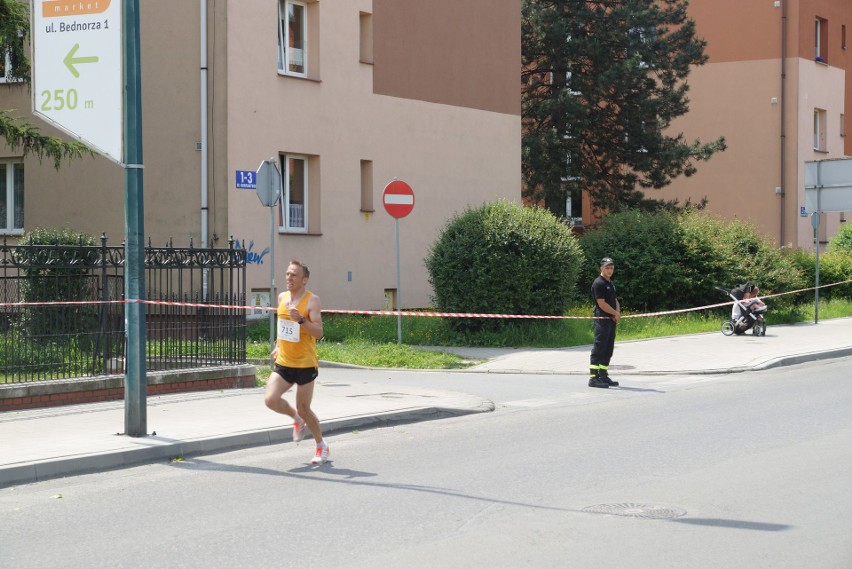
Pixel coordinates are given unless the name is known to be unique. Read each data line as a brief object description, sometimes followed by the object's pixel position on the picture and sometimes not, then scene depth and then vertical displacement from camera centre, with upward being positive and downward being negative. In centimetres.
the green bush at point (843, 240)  3456 +40
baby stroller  2170 -125
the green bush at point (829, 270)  2925 -48
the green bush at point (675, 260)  2477 -16
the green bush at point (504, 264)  1986 -21
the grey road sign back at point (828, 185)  2489 +153
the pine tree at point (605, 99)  3459 +481
